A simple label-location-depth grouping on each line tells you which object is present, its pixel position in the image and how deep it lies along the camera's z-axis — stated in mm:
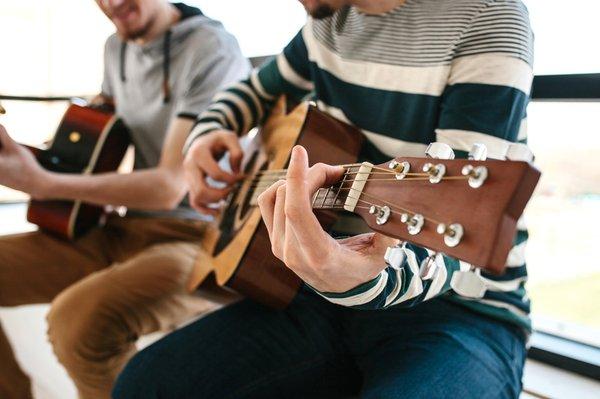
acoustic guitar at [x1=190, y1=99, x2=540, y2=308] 463
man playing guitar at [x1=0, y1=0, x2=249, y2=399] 1275
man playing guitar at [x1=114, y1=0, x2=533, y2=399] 673
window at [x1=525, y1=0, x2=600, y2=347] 1071
